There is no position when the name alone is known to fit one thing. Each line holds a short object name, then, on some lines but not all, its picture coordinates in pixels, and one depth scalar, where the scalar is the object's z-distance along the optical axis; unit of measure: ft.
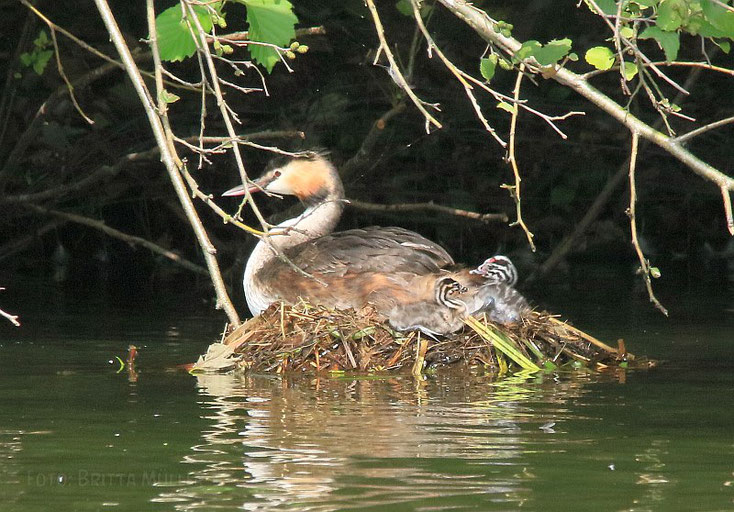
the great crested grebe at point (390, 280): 52.08
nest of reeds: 50.03
